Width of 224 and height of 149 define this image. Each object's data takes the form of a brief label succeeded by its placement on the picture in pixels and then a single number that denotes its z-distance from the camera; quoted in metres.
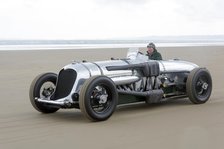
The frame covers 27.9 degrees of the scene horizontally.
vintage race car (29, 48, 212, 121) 7.75
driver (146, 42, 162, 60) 10.07
